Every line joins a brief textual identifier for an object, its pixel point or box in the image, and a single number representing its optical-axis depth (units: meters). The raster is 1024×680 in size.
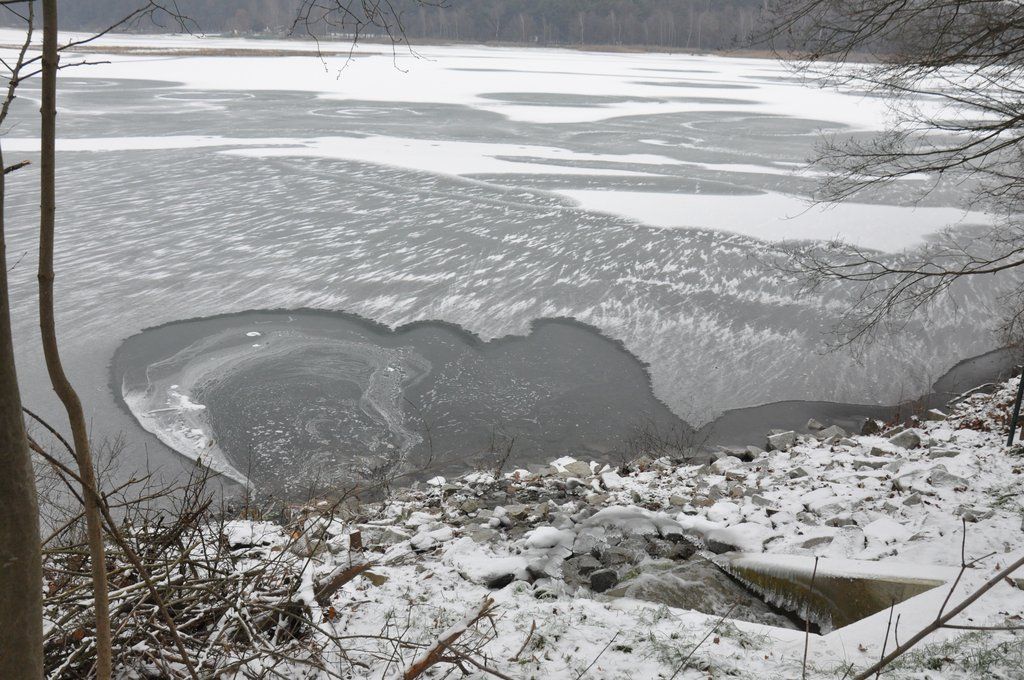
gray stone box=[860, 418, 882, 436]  7.99
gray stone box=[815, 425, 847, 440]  7.72
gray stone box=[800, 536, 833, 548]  4.70
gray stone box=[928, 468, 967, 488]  5.31
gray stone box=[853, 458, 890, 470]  6.29
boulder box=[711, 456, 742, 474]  6.80
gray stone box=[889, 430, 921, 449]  6.82
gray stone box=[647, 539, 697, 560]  4.69
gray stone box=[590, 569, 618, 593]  4.16
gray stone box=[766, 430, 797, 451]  7.47
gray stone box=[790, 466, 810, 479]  6.26
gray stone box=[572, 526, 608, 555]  4.70
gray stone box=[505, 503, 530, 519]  5.64
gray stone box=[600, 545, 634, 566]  4.57
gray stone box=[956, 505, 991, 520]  4.60
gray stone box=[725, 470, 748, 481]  6.43
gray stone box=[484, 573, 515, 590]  4.12
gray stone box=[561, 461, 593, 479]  6.76
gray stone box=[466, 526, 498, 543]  5.05
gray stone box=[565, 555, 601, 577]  4.44
